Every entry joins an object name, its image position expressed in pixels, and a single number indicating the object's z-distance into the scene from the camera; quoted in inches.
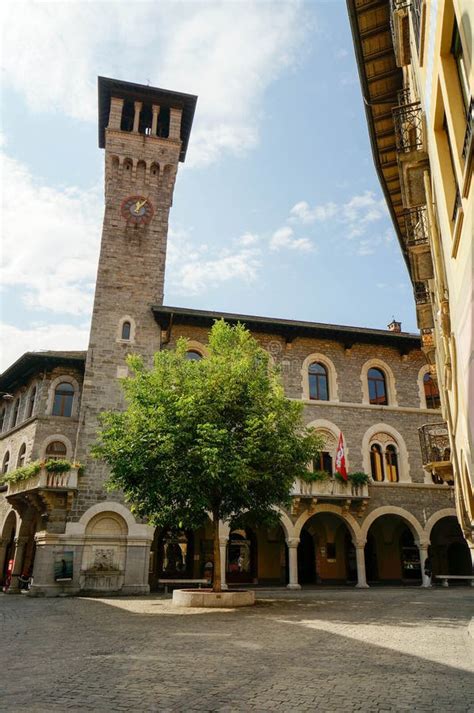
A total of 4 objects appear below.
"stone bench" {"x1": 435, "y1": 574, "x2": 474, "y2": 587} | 896.5
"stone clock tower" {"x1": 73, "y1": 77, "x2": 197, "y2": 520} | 839.1
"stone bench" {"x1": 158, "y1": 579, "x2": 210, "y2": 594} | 749.3
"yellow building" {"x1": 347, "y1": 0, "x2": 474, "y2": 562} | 219.1
